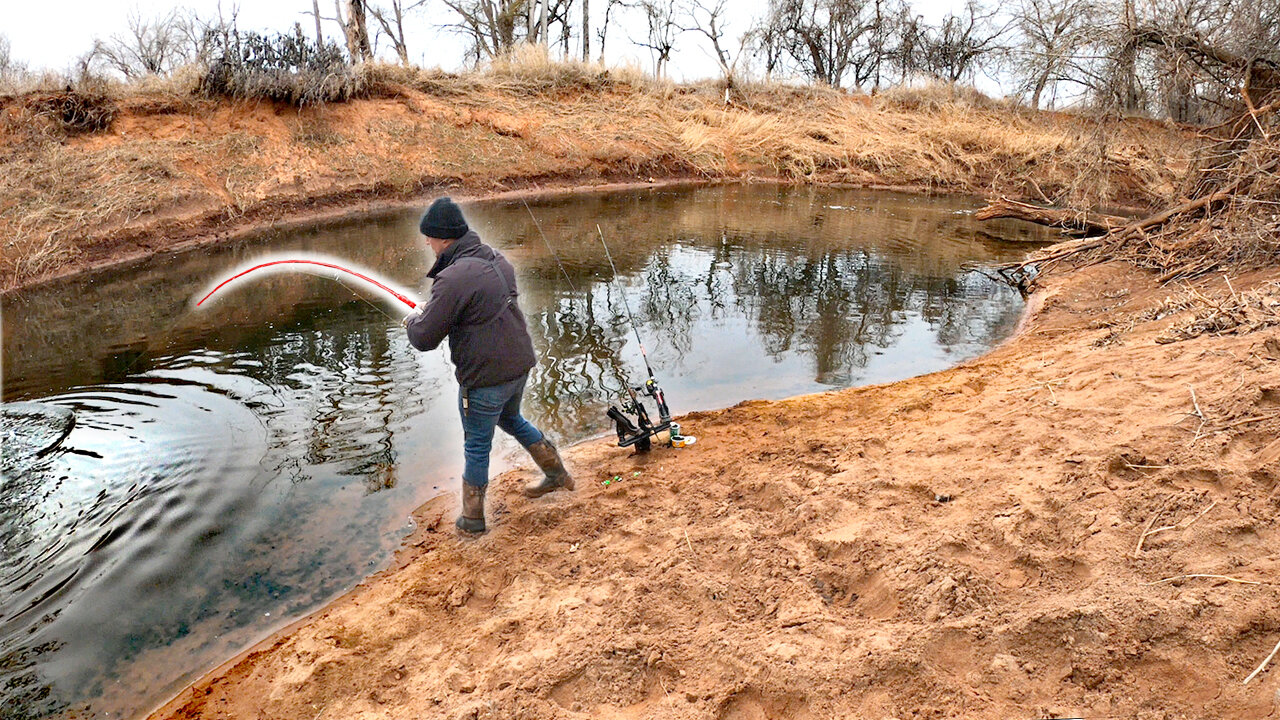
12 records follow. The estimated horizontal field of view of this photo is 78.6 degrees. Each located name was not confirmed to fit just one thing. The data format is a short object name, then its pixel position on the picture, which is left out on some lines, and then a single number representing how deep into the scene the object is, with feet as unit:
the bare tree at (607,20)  114.62
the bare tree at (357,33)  71.67
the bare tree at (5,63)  55.12
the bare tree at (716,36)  100.37
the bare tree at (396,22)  109.09
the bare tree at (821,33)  107.55
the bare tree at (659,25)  110.32
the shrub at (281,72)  58.34
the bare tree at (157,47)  81.97
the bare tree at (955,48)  111.04
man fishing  13.39
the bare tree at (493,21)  102.12
